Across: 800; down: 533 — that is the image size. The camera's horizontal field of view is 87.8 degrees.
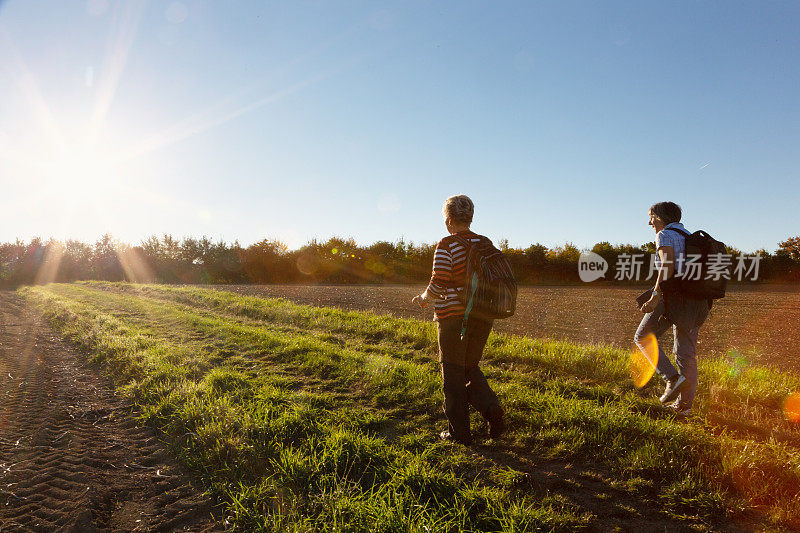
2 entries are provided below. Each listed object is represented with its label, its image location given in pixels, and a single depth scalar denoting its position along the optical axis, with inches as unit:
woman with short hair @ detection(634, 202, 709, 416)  161.3
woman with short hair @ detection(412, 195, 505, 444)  135.6
